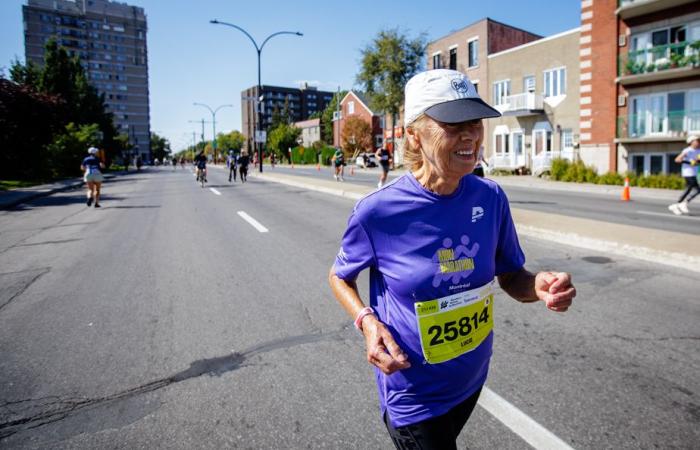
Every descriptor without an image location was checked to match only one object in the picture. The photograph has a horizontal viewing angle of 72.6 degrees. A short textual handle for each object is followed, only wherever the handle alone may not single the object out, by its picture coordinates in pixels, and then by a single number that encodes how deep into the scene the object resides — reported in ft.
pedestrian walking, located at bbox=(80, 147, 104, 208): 52.54
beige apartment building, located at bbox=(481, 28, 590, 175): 109.09
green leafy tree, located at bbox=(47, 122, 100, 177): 124.88
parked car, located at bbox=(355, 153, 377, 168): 189.26
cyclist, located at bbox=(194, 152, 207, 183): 86.99
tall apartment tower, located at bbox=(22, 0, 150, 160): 446.60
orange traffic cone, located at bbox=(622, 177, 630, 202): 57.62
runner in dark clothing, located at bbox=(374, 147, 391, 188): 69.10
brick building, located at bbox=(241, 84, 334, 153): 545.44
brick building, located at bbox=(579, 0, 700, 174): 81.87
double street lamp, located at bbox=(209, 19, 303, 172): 110.11
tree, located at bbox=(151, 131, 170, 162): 517.96
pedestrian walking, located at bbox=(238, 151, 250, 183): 96.37
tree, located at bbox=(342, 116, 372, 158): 230.48
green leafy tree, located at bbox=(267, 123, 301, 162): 303.27
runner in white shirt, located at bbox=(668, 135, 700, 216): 39.78
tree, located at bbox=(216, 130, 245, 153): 447.01
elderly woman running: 5.80
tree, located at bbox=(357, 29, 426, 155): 166.50
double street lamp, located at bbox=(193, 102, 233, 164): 246.74
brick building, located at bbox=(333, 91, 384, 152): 238.68
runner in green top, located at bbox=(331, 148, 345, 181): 92.07
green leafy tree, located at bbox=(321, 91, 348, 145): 325.85
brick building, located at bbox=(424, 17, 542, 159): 134.51
